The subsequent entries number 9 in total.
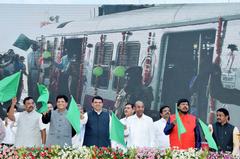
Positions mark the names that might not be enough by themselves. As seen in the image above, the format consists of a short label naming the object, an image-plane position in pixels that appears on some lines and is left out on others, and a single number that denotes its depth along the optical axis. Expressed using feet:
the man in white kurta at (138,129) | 33.76
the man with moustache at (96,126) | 30.79
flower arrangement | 25.64
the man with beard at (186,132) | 30.28
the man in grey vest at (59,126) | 30.58
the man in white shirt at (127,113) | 34.66
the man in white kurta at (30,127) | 31.81
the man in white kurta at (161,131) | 34.30
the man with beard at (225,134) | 31.10
